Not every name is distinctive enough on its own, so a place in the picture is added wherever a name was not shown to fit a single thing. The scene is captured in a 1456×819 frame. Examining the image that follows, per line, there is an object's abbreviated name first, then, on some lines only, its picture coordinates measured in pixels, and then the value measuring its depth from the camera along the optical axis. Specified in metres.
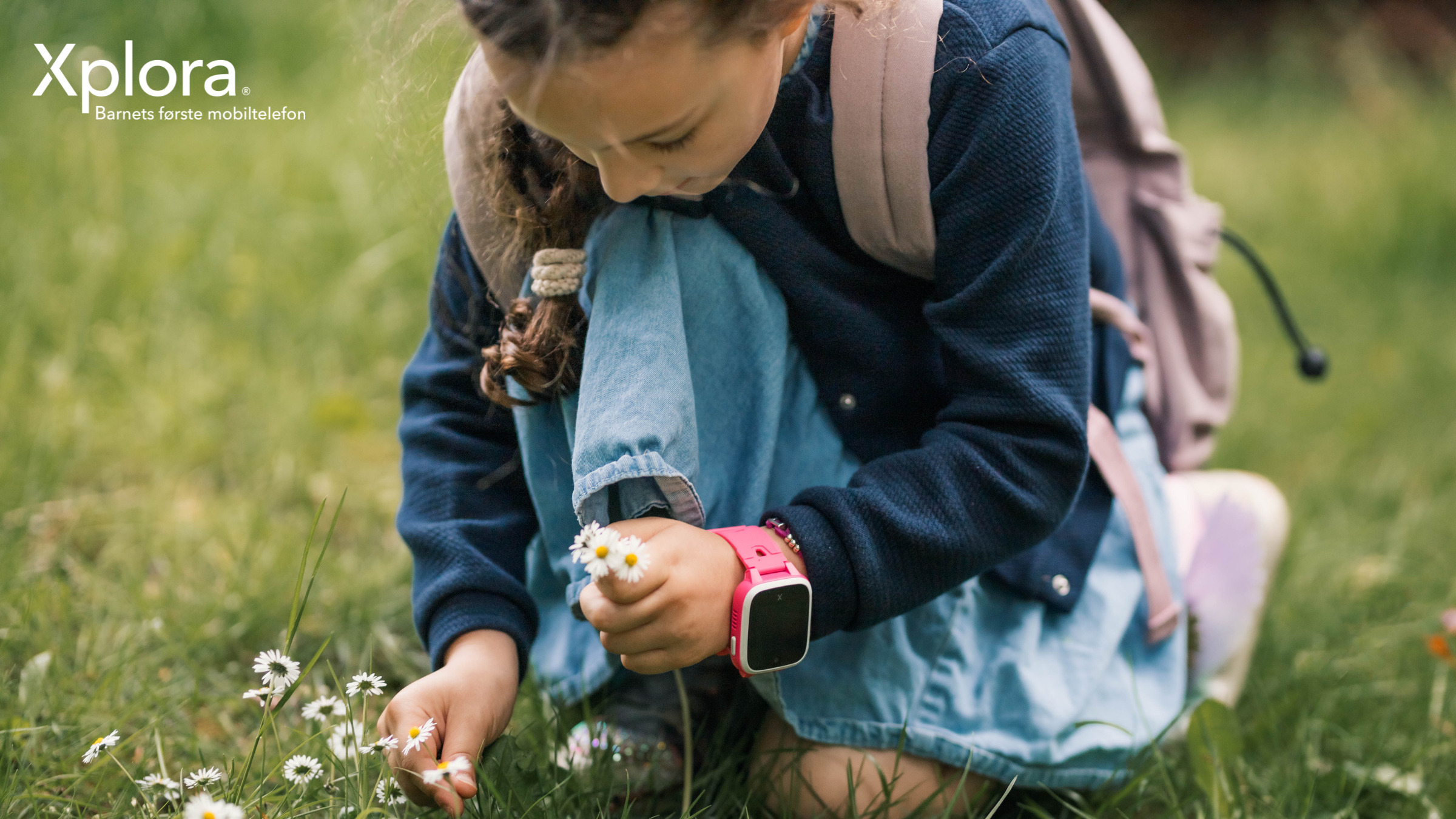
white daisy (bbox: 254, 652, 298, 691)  1.04
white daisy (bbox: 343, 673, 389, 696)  1.04
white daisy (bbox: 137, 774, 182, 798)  1.02
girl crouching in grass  1.01
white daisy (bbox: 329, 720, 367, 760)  1.06
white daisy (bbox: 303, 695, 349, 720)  1.06
